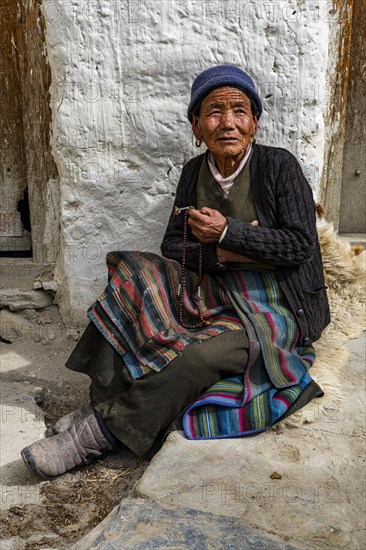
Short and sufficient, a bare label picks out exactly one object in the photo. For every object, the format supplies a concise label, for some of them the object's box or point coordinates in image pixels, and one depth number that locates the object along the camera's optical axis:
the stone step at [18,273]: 3.34
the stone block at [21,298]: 3.32
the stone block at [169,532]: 1.71
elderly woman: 2.30
